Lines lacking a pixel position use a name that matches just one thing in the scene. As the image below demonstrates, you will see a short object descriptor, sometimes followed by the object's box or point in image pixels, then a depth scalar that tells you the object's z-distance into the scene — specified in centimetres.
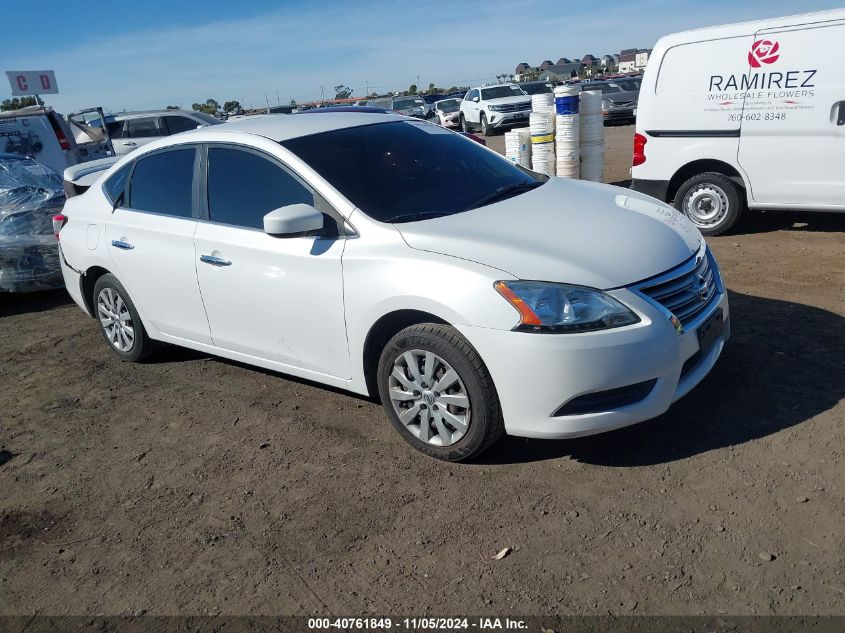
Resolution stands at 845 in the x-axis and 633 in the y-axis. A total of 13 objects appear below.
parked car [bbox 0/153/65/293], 735
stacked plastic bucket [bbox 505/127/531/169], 1015
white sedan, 325
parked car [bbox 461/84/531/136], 2586
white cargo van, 660
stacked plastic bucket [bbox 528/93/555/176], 956
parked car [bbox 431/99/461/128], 2920
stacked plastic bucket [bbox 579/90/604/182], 953
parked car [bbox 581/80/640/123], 2486
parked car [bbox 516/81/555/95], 2814
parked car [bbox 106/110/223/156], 1739
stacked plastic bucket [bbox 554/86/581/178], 925
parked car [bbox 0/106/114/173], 1114
